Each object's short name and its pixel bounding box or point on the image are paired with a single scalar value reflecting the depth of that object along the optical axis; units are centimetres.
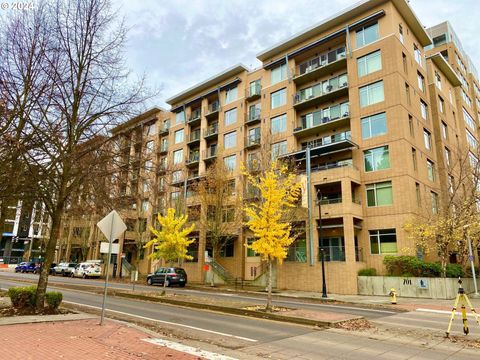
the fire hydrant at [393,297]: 1927
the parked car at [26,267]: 4804
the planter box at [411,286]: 2258
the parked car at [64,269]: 4362
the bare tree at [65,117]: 1098
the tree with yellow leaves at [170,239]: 2333
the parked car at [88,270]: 4047
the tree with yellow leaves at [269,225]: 1493
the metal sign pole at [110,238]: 1025
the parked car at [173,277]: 3002
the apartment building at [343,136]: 2739
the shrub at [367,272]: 2578
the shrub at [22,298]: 1187
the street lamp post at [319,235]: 2238
